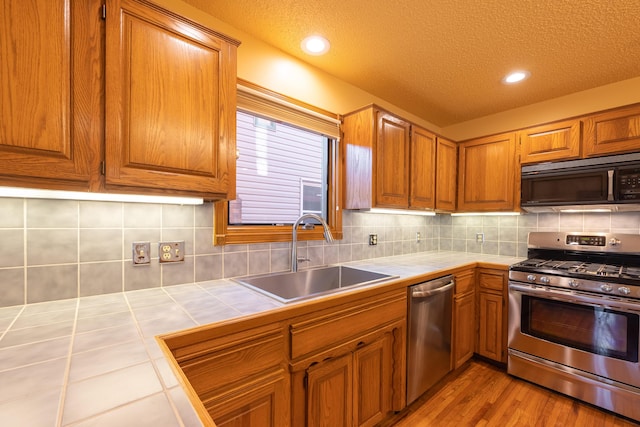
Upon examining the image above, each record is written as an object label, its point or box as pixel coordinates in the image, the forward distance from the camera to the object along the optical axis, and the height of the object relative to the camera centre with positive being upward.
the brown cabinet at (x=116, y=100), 0.85 +0.40
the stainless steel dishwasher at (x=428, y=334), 1.73 -0.82
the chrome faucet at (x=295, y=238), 1.79 -0.18
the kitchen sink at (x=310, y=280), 1.69 -0.46
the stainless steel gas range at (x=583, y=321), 1.70 -0.73
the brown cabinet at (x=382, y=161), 2.03 +0.40
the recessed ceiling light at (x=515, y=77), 2.08 +1.05
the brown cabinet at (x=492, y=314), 2.23 -0.84
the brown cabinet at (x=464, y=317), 2.13 -0.85
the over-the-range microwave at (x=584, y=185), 1.94 +0.21
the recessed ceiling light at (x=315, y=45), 1.74 +1.08
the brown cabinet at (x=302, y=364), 0.93 -0.64
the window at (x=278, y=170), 1.71 +0.30
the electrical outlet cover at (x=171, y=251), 1.40 -0.21
